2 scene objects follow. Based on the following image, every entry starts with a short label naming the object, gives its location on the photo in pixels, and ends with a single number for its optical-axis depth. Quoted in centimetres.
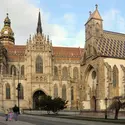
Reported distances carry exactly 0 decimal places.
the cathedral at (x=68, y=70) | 4446
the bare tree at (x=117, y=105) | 2327
